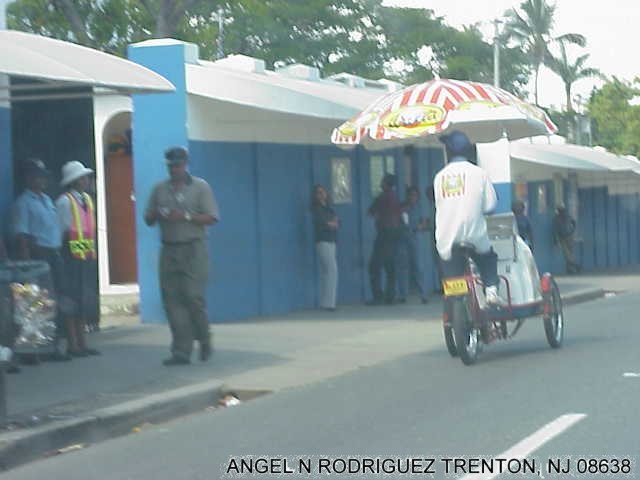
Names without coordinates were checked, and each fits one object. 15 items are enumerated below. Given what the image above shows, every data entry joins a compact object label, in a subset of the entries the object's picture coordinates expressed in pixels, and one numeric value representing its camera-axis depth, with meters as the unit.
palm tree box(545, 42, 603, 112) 66.50
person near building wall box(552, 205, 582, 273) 33.88
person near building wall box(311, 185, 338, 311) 19.09
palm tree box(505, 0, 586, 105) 64.19
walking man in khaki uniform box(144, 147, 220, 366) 12.70
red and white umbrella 15.89
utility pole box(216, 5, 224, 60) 40.40
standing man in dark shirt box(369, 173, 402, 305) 20.16
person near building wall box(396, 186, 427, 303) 20.41
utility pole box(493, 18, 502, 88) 40.44
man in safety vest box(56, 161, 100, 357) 13.42
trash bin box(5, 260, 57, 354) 9.74
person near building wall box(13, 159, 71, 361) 12.81
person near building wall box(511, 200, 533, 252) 27.60
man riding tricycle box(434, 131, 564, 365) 12.66
